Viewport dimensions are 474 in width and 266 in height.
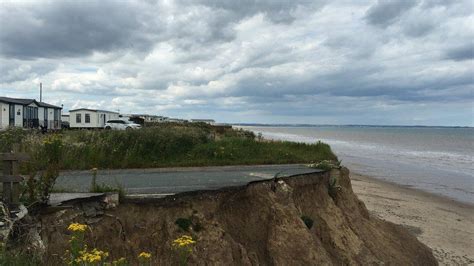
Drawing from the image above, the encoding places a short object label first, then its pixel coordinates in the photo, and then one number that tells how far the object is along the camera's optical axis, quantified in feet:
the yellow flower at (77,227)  12.80
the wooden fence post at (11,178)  20.04
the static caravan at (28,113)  135.74
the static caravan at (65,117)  208.35
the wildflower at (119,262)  12.46
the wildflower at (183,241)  13.53
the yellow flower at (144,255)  12.68
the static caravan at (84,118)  177.27
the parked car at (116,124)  158.81
